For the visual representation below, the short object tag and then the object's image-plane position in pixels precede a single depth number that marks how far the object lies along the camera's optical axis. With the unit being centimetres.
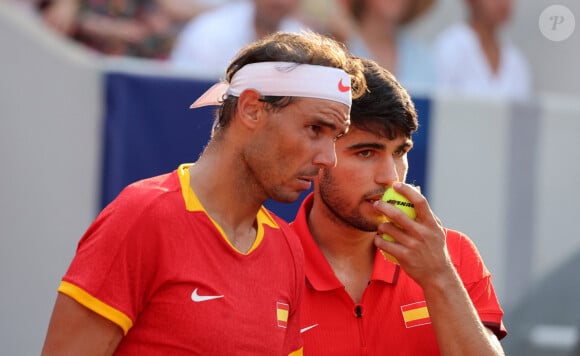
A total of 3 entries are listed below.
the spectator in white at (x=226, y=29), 1286
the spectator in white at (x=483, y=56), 1452
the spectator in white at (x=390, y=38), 1392
